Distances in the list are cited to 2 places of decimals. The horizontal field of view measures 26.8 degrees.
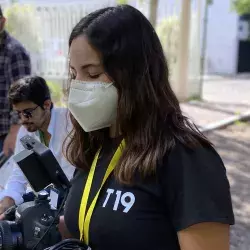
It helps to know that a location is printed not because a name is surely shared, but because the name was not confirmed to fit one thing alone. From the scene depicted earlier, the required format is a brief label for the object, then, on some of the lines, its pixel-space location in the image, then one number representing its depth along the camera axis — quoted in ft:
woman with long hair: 4.51
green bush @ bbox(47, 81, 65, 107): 25.66
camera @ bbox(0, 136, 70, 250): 5.89
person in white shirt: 9.87
